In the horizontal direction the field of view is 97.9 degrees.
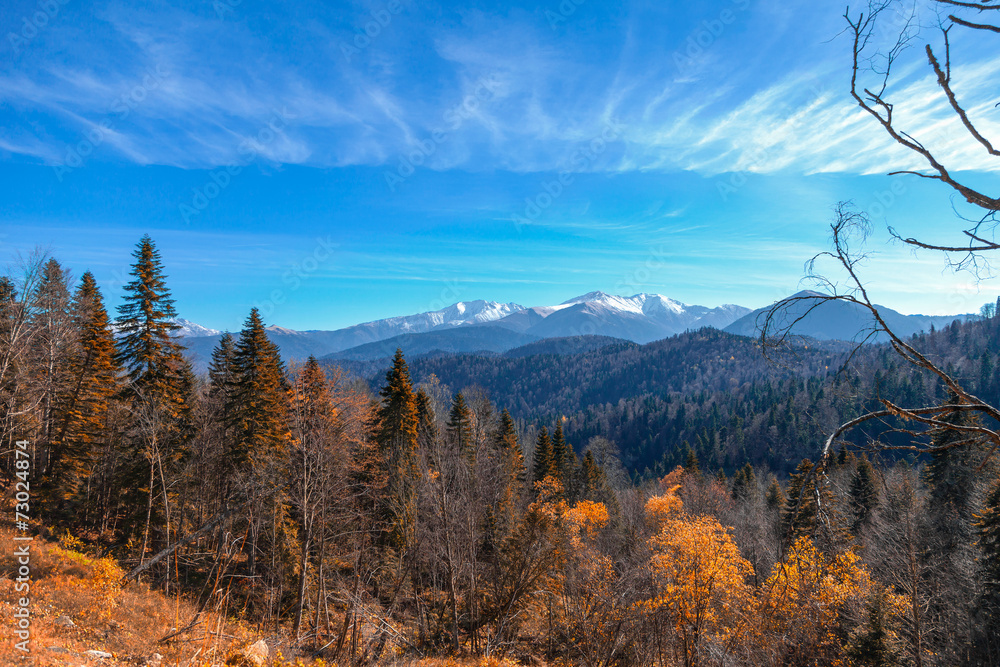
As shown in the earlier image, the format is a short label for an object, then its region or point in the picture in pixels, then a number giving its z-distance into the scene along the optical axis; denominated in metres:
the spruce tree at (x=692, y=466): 56.17
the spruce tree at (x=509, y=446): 34.11
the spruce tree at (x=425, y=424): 31.34
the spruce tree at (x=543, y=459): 39.16
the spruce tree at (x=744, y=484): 49.12
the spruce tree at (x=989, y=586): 14.34
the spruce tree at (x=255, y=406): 19.52
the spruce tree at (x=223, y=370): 21.32
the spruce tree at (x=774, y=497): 40.80
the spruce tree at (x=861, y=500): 26.77
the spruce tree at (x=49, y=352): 15.55
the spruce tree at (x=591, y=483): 43.75
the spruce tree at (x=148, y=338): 19.97
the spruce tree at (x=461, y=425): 33.42
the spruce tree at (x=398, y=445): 22.09
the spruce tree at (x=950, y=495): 20.52
